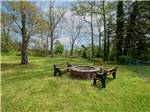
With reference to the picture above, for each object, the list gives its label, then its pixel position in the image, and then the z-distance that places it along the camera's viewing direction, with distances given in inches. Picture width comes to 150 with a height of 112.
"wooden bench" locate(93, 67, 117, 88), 193.7
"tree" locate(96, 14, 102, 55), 629.6
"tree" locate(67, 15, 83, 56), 848.5
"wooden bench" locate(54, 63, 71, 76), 244.0
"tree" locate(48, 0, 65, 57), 605.4
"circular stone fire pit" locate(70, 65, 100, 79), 228.5
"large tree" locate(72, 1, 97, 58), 563.9
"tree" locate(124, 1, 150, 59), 440.0
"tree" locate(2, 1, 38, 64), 314.5
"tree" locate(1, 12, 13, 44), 319.3
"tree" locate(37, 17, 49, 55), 332.8
